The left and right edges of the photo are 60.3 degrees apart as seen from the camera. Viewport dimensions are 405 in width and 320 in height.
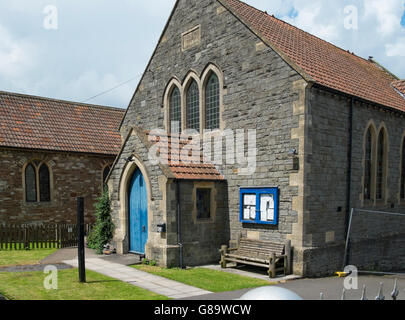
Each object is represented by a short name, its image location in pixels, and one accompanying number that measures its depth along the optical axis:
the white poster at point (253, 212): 12.42
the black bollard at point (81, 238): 9.70
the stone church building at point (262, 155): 11.38
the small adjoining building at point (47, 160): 18.42
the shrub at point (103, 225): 14.70
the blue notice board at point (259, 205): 11.70
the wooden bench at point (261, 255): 10.94
